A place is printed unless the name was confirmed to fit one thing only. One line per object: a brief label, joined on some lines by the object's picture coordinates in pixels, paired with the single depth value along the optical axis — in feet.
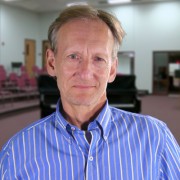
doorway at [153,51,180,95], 49.73
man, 3.39
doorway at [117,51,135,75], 52.43
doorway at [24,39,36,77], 54.61
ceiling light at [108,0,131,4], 48.67
